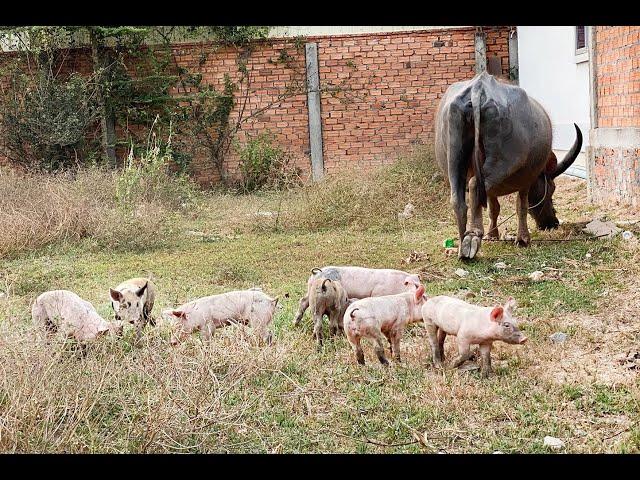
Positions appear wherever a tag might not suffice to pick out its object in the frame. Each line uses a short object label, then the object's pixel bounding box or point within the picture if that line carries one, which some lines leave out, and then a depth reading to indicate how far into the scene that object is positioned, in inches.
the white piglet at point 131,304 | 197.6
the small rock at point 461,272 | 270.1
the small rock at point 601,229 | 304.5
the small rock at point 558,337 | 194.1
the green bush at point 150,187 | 397.7
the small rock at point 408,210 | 408.5
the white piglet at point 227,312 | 194.9
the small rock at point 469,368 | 173.8
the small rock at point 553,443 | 137.5
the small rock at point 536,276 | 257.0
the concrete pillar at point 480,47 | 573.3
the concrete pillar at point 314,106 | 580.1
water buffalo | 277.9
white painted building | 501.0
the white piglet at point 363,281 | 214.8
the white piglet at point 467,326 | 166.1
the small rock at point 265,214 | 422.4
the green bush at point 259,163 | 565.9
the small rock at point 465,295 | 245.1
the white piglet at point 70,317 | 184.9
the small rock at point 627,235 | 290.7
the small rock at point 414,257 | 299.9
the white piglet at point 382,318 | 177.2
